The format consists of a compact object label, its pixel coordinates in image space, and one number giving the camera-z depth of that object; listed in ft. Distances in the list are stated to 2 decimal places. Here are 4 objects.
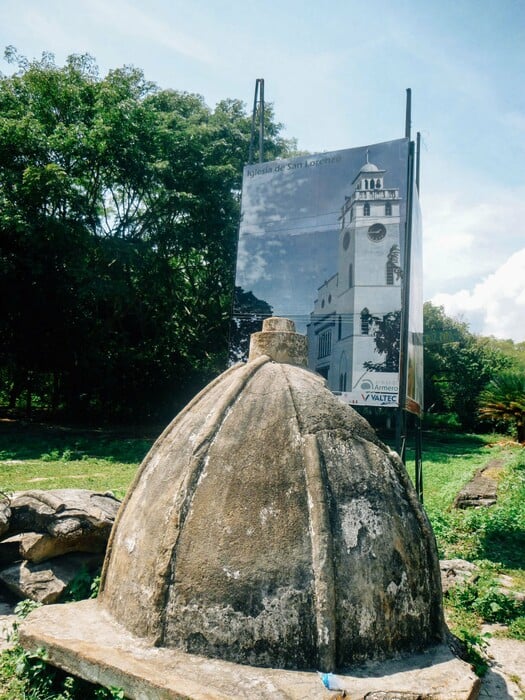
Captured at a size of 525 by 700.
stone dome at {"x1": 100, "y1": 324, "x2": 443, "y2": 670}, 8.18
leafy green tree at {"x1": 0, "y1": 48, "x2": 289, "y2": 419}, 47.21
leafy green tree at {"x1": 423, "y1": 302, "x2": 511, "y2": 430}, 91.09
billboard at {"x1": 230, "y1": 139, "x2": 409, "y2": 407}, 28.37
